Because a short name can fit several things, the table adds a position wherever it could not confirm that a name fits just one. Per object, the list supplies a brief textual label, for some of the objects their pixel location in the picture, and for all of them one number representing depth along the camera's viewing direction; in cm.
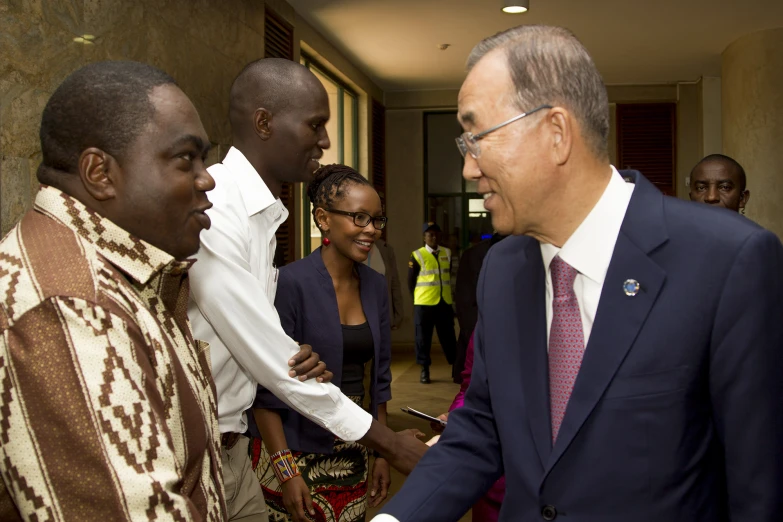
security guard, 955
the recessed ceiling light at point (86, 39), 398
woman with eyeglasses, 237
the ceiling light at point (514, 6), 709
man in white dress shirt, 190
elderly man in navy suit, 120
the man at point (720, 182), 404
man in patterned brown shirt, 102
